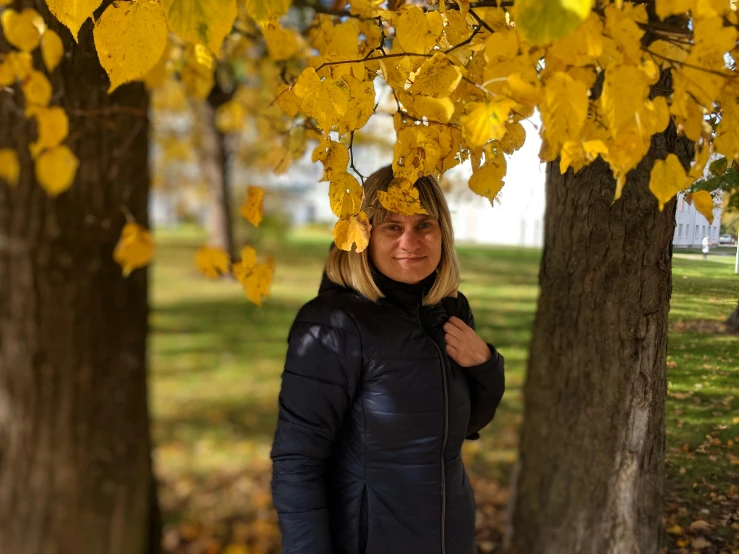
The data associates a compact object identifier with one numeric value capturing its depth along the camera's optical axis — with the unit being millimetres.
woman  1593
